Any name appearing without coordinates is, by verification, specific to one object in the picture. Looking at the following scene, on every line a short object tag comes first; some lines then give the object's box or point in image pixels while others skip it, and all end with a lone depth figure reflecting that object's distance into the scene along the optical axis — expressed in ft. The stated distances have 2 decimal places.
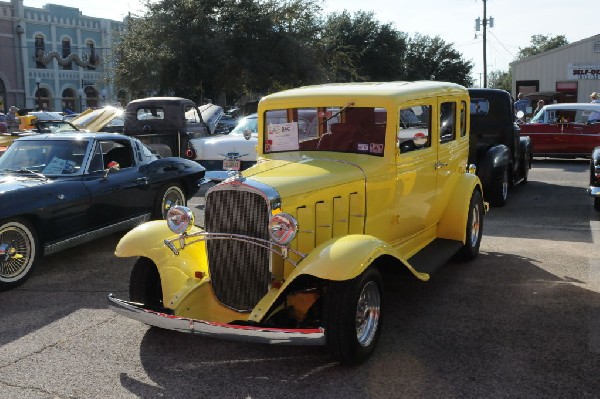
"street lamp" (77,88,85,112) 148.36
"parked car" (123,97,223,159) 39.52
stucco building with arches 132.57
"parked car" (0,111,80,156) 39.34
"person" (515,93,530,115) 61.03
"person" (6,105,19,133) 54.80
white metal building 114.11
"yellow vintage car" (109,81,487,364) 12.23
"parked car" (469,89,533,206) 32.01
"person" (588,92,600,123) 47.54
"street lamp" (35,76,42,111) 138.92
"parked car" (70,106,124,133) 49.49
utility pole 128.77
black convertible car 18.99
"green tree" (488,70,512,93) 328.78
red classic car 47.70
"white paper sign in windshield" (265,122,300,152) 16.96
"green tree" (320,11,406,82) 149.89
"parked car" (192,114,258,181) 35.81
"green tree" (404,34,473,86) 180.55
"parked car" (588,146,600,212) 27.25
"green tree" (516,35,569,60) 327.43
